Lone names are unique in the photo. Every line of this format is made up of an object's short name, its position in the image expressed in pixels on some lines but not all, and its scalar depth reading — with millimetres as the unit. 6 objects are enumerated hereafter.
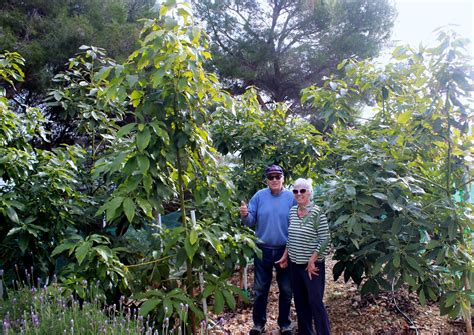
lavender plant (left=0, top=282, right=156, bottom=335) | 1817
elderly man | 3277
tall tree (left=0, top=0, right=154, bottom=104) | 5828
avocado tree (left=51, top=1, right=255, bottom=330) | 2256
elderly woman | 2777
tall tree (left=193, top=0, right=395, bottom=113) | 8375
